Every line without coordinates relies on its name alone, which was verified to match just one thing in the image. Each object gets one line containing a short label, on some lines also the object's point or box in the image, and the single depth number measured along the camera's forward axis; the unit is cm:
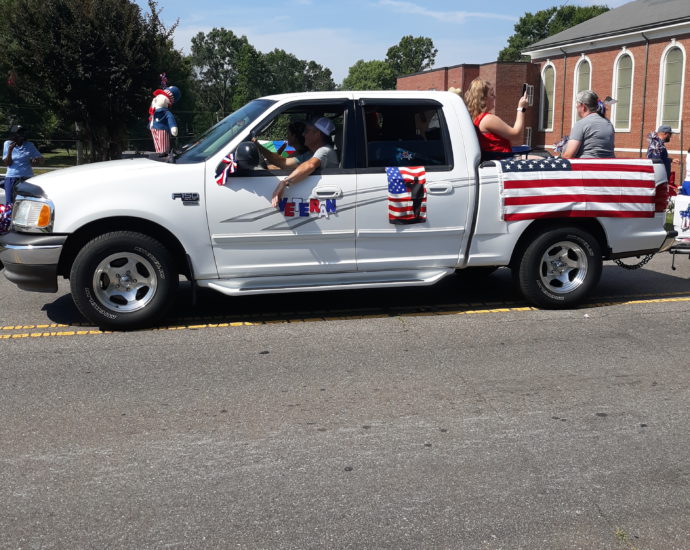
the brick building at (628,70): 3822
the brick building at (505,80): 5284
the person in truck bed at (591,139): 809
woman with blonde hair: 748
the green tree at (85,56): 2248
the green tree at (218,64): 13350
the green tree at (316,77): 16550
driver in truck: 658
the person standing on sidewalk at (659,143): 1221
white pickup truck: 645
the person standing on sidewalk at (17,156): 1202
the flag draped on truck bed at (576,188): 713
